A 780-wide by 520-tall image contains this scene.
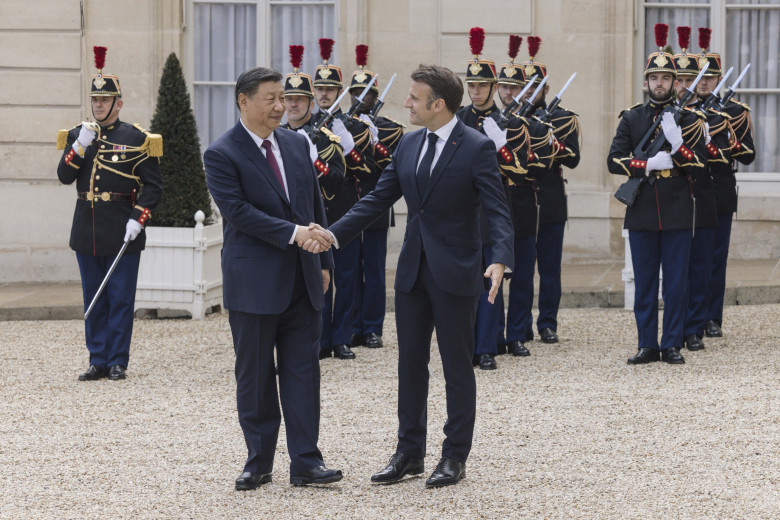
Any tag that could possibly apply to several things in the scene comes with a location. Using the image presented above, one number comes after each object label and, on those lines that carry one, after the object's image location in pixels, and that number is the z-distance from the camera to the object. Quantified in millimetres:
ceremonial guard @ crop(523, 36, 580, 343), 14979
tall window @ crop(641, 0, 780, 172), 21311
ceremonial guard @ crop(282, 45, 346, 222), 13602
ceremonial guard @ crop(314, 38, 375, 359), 14297
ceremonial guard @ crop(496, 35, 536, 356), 14233
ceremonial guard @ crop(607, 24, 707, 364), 13242
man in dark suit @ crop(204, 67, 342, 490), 8500
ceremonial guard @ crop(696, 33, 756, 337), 15198
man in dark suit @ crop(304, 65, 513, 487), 8506
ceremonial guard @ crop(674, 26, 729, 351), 14117
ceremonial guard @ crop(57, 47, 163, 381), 12946
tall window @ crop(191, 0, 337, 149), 21439
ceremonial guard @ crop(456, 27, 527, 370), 13068
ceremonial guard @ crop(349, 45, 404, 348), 14773
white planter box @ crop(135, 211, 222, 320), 17103
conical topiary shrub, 17373
